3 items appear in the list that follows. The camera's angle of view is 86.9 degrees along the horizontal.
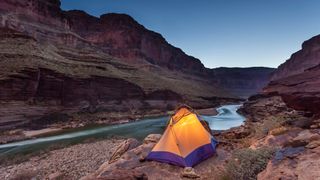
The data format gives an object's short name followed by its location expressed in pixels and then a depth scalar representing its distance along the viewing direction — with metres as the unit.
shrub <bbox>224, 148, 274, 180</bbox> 4.28
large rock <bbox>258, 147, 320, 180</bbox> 3.43
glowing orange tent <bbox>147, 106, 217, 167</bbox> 6.28
